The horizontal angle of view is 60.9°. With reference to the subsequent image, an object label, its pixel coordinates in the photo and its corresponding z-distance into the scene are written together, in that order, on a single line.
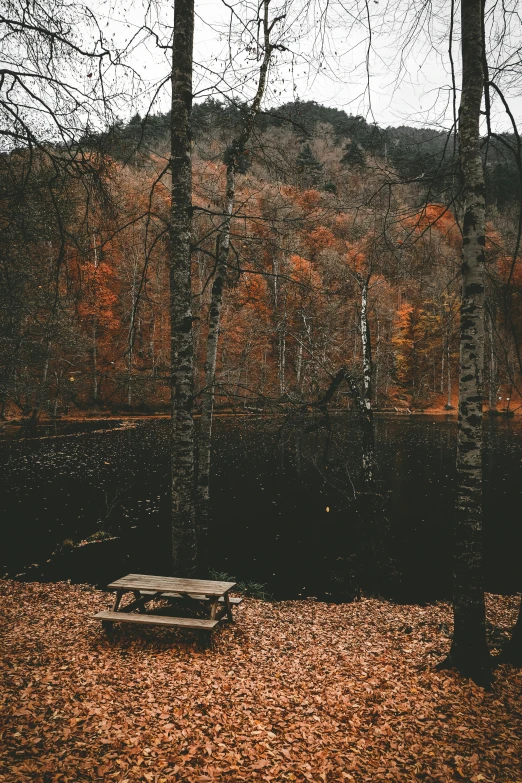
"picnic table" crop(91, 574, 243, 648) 5.39
